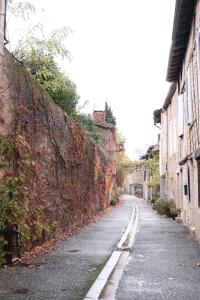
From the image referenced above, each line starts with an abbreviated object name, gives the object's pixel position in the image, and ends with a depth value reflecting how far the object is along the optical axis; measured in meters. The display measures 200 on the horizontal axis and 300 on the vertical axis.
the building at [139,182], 42.91
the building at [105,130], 39.92
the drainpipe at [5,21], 8.48
